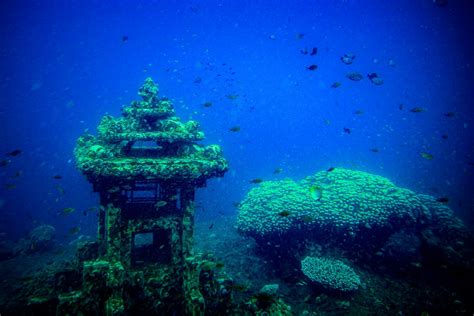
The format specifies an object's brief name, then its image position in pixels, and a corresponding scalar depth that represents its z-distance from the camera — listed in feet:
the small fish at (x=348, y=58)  32.83
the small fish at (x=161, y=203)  22.68
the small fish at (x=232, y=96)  44.46
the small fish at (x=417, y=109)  34.88
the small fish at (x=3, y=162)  37.65
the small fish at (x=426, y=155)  31.60
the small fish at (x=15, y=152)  31.18
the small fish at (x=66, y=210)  32.17
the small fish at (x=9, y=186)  42.47
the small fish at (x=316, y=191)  27.66
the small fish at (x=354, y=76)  33.60
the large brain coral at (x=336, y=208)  33.68
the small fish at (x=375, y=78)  33.61
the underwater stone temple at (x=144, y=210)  16.52
